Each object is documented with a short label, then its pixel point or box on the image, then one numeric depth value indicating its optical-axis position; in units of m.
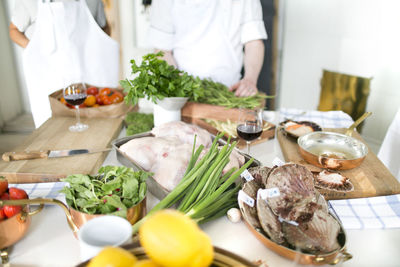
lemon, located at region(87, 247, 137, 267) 0.55
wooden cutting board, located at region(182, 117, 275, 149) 1.60
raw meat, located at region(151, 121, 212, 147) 1.35
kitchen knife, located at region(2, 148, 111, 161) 1.28
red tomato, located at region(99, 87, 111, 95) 1.97
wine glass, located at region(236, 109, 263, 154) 1.35
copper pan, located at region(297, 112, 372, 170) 1.28
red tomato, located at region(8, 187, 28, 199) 0.90
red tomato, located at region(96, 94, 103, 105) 1.96
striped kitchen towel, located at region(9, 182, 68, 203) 1.13
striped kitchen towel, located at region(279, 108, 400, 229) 1.04
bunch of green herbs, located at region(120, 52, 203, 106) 1.48
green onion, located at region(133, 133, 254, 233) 0.94
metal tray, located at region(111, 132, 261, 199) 1.06
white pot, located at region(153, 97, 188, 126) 1.55
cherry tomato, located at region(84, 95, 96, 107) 1.91
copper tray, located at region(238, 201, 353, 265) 0.80
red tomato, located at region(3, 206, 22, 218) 0.84
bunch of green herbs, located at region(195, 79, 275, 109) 1.70
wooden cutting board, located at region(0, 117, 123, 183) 1.22
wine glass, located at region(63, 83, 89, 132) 1.63
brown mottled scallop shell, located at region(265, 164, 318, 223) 0.89
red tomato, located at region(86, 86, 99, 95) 2.05
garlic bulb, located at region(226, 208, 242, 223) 1.00
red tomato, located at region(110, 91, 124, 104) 1.92
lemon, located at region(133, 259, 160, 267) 0.56
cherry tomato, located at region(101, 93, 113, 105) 1.92
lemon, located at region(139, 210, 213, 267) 0.54
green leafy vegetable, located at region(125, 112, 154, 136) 1.52
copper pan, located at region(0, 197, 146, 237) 0.85
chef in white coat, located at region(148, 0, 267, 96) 2.32
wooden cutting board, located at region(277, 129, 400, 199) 1.18
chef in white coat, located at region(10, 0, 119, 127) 2.50
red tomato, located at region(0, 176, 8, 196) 0.91
